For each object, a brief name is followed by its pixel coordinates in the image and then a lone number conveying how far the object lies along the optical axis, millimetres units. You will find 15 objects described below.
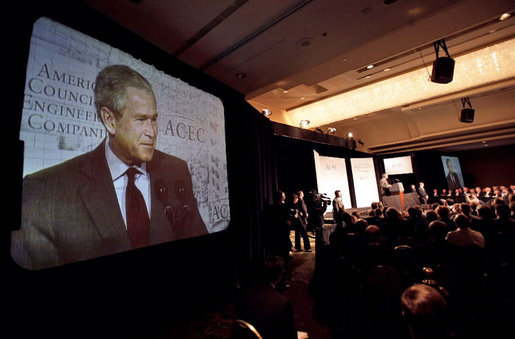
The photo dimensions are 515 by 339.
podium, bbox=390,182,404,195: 9156
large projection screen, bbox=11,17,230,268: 1838
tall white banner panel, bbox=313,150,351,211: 8430
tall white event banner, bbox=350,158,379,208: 9922
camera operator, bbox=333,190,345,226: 6798
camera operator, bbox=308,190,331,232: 6562
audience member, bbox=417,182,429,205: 9414
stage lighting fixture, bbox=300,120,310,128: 7230
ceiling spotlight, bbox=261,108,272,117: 6031
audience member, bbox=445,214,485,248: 2612
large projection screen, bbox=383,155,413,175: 12008
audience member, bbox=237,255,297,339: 1406
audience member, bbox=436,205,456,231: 3434
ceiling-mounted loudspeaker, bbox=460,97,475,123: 6402
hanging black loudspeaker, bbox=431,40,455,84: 3838
